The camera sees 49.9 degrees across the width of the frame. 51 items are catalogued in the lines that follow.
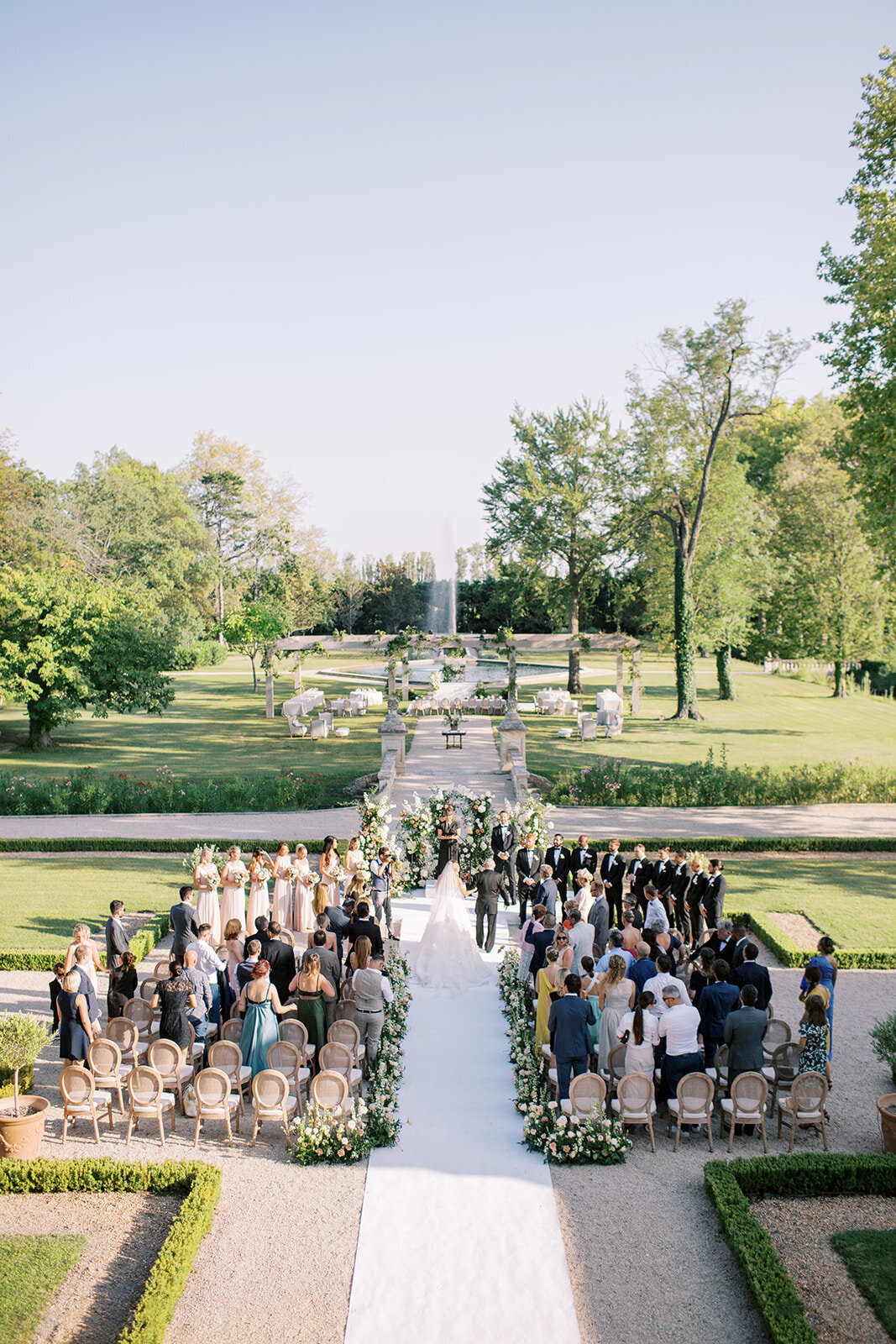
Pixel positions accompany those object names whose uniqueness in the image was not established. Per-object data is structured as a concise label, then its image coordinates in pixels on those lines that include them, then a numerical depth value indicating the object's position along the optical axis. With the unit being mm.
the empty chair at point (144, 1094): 8656
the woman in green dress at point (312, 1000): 9406
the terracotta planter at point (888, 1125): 8539
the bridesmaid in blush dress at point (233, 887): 13430
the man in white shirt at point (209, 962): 10062
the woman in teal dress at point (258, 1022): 9180
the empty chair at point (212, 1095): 8602
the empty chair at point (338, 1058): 9031
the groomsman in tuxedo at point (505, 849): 15016
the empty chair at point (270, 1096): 8578
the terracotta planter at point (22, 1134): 8258
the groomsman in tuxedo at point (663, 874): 13570
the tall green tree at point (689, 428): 33406
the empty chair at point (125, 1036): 9453
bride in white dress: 12423
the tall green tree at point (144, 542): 59281
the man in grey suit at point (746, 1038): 8820
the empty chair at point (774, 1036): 9531
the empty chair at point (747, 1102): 8531
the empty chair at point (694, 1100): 8484
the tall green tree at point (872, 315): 19359
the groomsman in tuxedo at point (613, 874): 14117
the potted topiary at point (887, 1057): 8570
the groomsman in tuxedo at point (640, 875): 13945
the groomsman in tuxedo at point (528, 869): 14175
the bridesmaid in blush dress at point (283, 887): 13716
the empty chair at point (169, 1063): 8977
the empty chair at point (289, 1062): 9008
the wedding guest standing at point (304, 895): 13656
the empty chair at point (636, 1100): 8625
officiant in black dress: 14922
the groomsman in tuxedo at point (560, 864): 14148
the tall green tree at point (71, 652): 28797
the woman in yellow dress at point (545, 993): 9852
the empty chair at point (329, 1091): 8531
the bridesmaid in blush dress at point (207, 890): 13523
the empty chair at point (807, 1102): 8570
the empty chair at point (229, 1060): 8922
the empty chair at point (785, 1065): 9180
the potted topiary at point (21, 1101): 8266
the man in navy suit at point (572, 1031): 8922
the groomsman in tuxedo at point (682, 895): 13477
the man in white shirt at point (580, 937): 11109
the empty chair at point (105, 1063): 9016
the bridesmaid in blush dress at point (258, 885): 13383
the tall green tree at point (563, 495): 45094
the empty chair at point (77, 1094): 8633
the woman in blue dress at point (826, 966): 9562
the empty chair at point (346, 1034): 9195
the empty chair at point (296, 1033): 9180
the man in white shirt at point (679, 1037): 8797
